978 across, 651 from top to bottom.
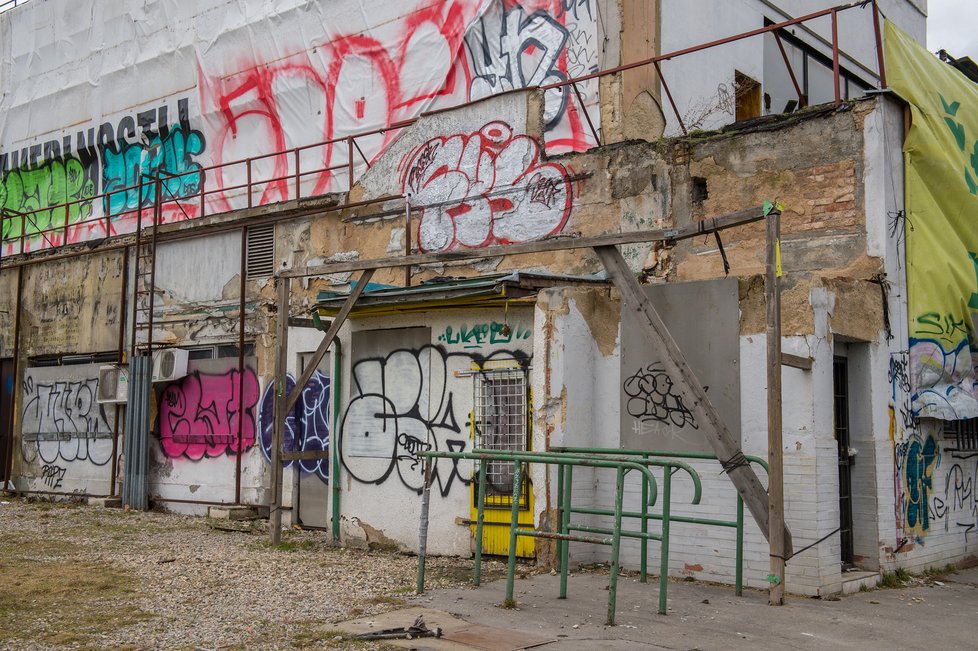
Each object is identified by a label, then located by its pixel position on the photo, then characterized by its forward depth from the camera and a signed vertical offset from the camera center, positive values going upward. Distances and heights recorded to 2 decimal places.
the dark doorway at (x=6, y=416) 18.25 -0.05
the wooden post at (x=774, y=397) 7.70 +0.17
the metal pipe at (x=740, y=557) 8.34 -1.15
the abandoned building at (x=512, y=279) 9.39 +1.61
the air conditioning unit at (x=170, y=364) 15.31 +0.77
